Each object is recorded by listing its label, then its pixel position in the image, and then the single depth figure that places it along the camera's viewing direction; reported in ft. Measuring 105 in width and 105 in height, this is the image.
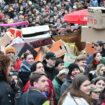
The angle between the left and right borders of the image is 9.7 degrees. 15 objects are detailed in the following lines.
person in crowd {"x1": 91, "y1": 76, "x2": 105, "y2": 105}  26.79
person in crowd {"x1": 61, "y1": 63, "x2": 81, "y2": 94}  29.81
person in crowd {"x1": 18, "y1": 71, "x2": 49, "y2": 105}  25.05
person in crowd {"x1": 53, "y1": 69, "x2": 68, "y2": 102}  31.19
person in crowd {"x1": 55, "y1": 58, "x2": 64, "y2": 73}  34.66
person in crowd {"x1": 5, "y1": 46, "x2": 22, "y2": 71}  36.38
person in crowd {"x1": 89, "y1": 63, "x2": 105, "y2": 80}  32.78
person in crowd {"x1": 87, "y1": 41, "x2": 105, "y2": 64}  41.70
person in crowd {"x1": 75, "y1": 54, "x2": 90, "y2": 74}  35.44
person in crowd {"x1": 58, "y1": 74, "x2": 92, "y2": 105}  23.46
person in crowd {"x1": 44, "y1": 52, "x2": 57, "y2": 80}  34.23
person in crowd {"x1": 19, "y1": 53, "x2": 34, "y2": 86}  33.16
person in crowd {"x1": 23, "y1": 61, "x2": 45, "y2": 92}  31.16
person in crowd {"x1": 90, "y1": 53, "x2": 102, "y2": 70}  38.25
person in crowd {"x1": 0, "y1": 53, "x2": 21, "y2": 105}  25.18
